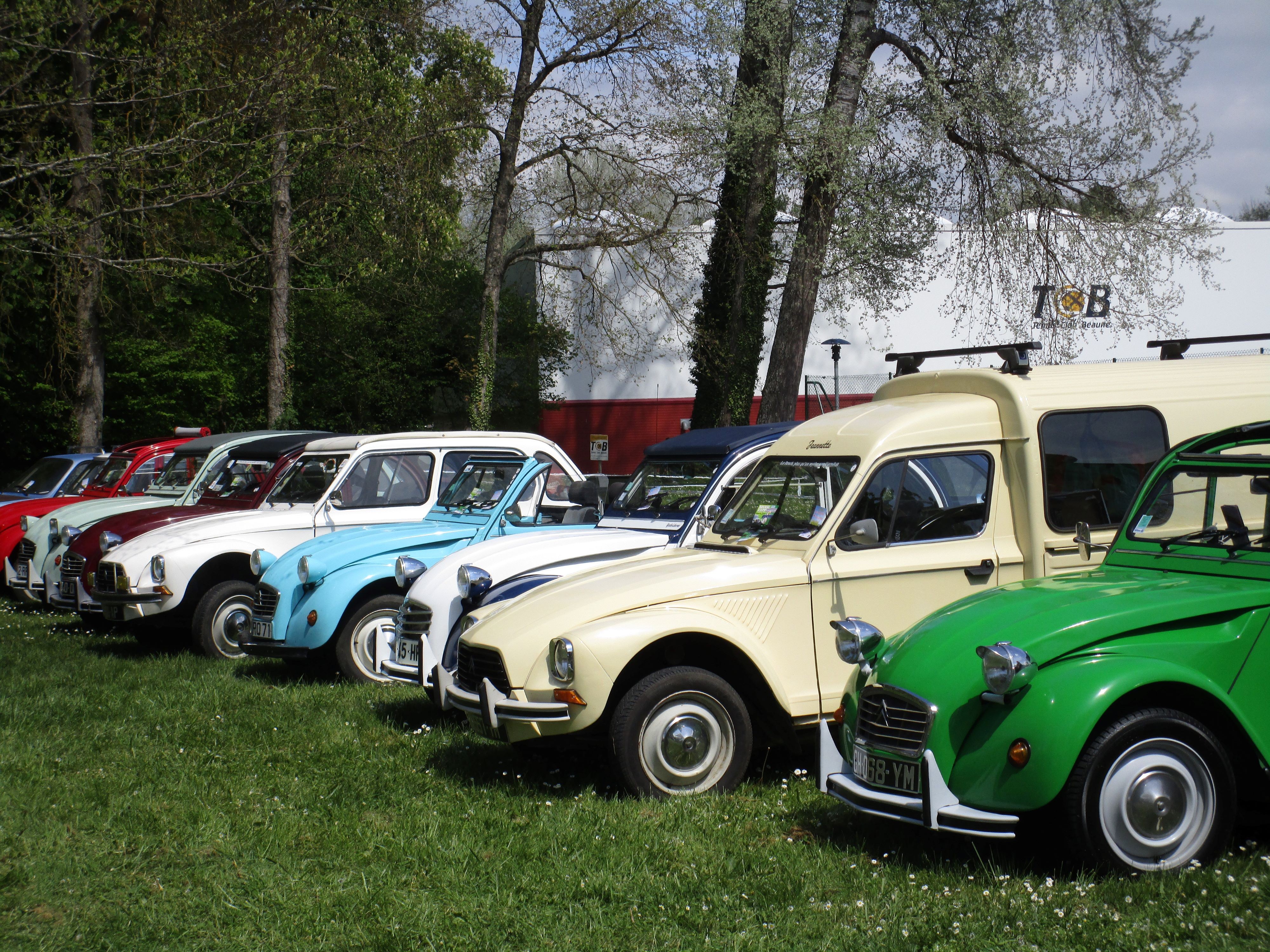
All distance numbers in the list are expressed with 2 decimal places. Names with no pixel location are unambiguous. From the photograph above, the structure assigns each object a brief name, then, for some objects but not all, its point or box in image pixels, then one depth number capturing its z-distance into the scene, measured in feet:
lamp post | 76.72
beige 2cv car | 19.10
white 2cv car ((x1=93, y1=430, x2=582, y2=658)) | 34.45
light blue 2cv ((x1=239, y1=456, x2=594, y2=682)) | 29.60
